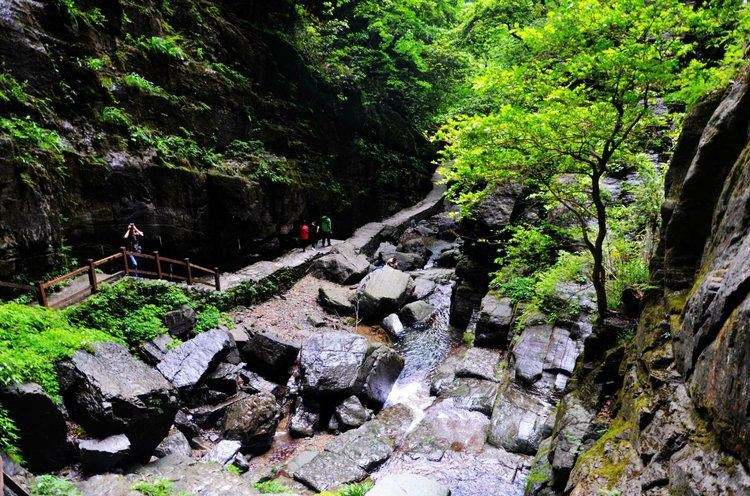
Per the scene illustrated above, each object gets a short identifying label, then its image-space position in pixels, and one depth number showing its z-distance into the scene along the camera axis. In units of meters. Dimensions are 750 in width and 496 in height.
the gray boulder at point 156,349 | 11.71
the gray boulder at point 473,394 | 11.65
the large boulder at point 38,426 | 7.84
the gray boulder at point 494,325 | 14.59
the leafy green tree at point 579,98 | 6.33
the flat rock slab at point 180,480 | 7.91
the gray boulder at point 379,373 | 13.26
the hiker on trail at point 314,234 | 22.45
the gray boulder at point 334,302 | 18.22
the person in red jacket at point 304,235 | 21.30
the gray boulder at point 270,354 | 13.81
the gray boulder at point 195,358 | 11.66
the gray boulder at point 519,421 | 9.81
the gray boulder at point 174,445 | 10.02
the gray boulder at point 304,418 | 12.13
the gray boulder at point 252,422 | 11.41
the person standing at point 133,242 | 13.65
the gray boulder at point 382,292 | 18.50
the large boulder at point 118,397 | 8.84
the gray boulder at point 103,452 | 8.37
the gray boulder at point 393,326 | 17.66
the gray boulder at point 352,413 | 12.27
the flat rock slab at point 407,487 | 8.14
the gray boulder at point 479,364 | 13.14
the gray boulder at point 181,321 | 13.02
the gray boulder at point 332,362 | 12.78
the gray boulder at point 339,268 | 20.66
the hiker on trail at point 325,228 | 22.02
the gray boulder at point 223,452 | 10.51
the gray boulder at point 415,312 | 18.48
